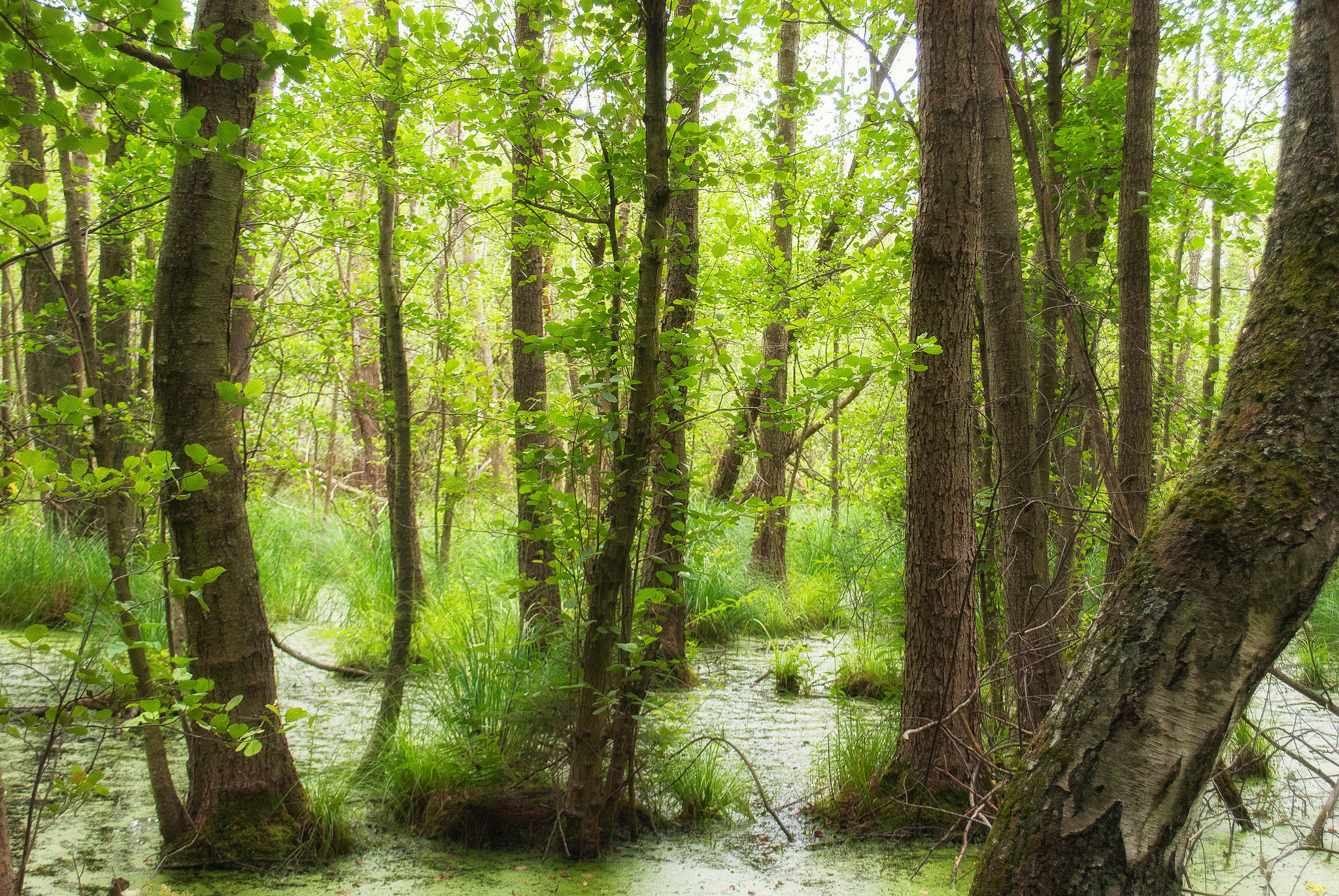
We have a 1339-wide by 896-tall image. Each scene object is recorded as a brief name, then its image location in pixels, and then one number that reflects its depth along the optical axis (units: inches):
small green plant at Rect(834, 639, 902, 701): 187.9
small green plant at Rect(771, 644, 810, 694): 201.6
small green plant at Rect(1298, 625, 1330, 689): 196.7
